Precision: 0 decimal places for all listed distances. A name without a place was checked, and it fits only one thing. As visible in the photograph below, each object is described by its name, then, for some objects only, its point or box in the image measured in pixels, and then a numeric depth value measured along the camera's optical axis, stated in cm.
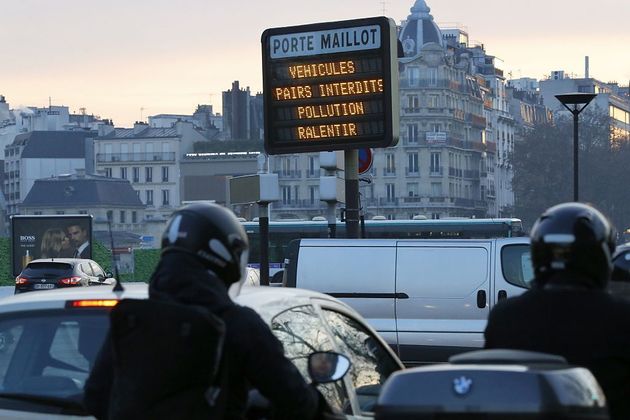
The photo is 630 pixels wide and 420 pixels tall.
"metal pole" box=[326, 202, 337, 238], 2369
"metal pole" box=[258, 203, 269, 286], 2469
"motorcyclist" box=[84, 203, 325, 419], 562
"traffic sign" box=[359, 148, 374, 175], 2469
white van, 1983
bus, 5612
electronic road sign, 2120
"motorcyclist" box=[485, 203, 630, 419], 542
